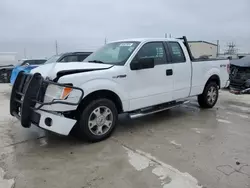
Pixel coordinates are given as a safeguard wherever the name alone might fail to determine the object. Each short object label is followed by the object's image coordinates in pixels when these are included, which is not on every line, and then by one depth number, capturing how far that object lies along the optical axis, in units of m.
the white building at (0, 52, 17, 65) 21.02
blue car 14.03
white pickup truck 3.84
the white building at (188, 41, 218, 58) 20.54
